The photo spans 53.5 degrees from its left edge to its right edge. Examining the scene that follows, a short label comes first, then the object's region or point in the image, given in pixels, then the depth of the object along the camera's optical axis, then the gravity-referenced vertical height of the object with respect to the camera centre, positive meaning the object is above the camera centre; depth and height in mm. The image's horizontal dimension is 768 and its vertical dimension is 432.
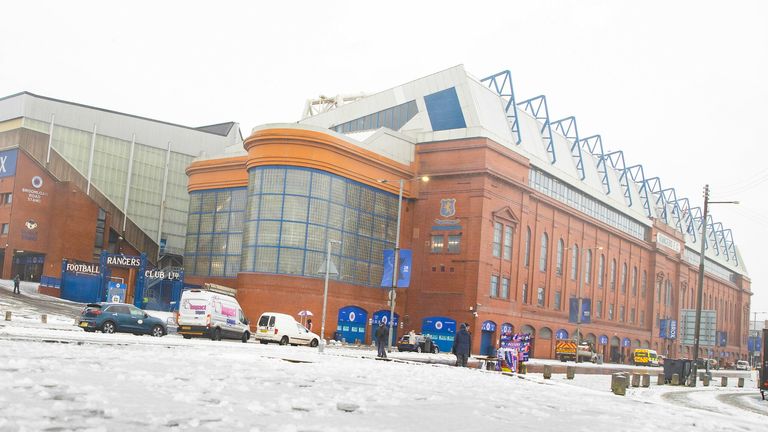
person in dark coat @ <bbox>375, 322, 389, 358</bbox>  31484 -1445
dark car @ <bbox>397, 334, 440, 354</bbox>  53938 -2740
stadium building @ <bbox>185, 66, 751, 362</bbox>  56750 +7386
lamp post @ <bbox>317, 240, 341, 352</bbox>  39522 +1666
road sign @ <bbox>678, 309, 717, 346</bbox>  55844 +271
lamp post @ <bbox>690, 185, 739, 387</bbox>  44231 +1482
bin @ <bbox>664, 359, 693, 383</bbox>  39750 -2107
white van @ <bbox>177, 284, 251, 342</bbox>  37750 -1290
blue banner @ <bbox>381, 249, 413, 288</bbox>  51344 +2753
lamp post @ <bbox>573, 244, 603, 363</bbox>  60531 +1281
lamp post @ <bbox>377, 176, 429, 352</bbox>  42250 +767
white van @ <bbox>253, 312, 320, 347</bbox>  40688 -1871
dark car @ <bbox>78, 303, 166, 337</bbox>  33906 -1673
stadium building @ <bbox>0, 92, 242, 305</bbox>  71312 +9865
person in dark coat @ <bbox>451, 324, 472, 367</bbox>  31359 -1471
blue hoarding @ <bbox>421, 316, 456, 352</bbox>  60688 -1804
